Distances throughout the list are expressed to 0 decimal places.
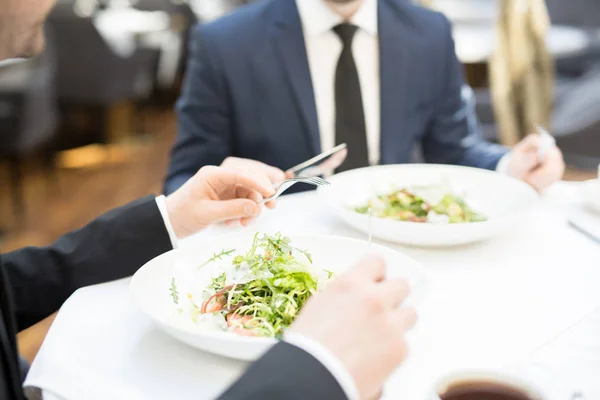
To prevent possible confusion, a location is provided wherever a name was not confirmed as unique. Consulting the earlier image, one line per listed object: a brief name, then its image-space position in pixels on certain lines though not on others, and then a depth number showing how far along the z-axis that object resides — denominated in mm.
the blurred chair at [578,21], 4660
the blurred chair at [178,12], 6289
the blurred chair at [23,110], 3650
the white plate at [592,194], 1432
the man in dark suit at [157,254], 692
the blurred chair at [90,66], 4547
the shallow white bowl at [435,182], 1202
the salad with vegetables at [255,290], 908
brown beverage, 708
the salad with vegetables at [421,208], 1353
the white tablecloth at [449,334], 841
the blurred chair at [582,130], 3354
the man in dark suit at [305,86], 1996
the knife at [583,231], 1302
